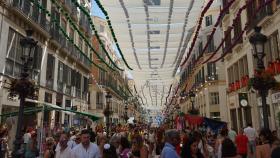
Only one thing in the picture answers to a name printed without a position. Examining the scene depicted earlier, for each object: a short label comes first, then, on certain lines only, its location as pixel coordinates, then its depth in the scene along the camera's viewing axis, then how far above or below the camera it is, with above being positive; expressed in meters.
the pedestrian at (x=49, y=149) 7.99 -0.66
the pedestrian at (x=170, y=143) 5.00 -0.35
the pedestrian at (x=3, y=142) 11.96 -0.68
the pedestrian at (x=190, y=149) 5.60 -0.48
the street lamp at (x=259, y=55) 10.71 +2.20
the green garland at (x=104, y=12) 12.13 +4.71
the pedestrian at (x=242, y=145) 13.26 -1.00
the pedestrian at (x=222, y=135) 9.77 -0.43
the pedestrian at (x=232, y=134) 15.49 -0.63
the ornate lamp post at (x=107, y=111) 29.42 +1.07
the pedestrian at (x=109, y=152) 5.58 -0.52
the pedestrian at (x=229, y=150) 6.23 -0.57
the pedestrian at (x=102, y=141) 8.41 -0.49
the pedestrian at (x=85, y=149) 6.39 -0.54
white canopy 15.86 +5.74
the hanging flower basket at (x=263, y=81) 10.86 +1.35
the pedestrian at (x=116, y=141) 8.09 -0.48
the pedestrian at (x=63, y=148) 7.22 -0.58
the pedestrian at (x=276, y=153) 5.43 -0.55
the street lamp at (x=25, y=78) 11.20 +1.65
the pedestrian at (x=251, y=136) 14.87 -0.72
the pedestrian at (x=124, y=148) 7.38 -0.61
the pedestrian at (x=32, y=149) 11.74 -0.95
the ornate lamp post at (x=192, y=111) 30.04 +1.00
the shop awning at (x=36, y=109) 12.82 +0.58
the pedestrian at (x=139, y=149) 6.97 -0.59
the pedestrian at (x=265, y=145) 6.60 -0.52
